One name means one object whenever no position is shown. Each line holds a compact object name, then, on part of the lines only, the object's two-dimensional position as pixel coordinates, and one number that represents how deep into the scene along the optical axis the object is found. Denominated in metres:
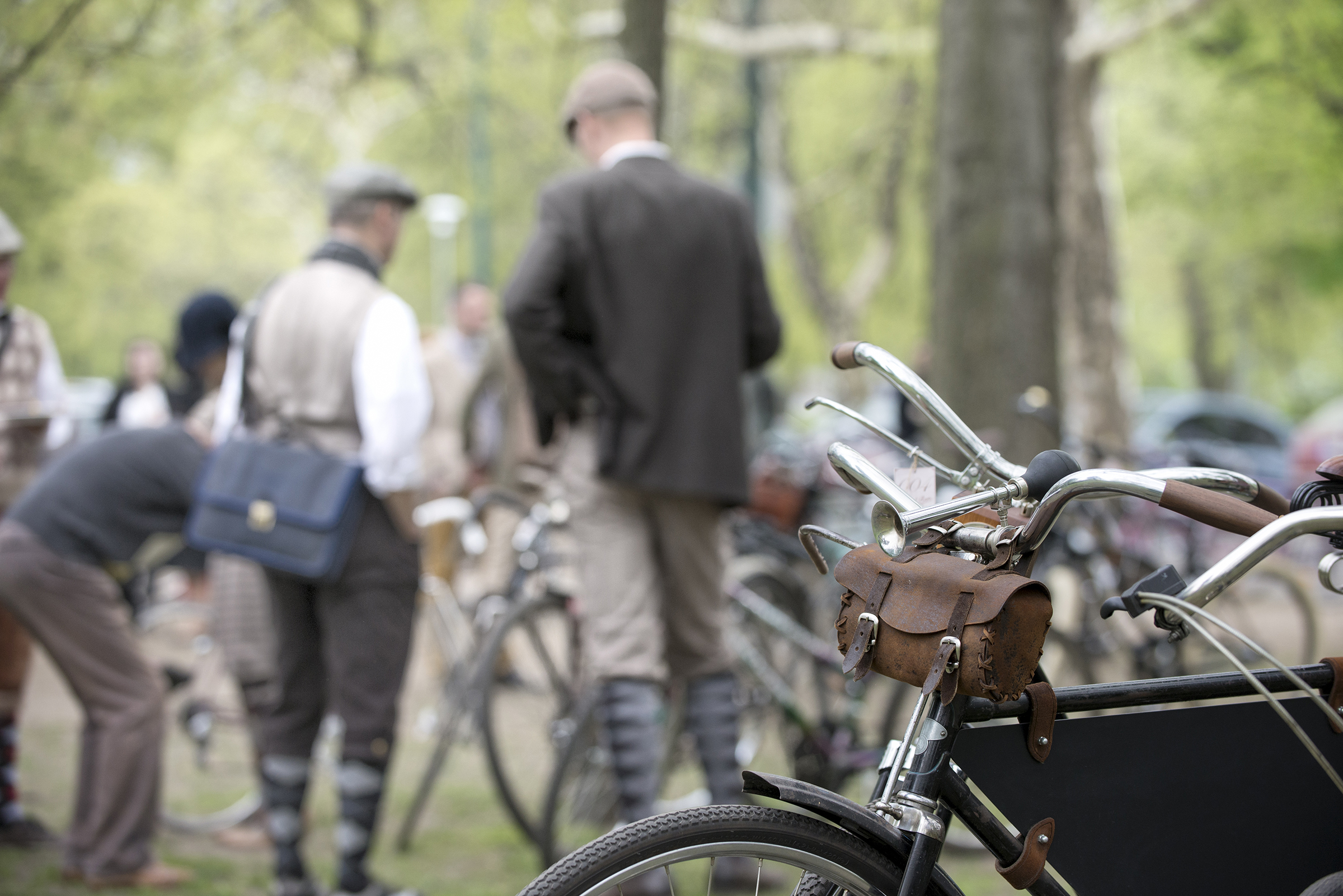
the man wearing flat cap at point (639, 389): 7.68
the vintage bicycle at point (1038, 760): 3.43
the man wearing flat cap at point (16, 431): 9.17
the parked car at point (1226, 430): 37.69
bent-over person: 7.99
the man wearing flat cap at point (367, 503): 7.42
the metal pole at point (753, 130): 21.12
